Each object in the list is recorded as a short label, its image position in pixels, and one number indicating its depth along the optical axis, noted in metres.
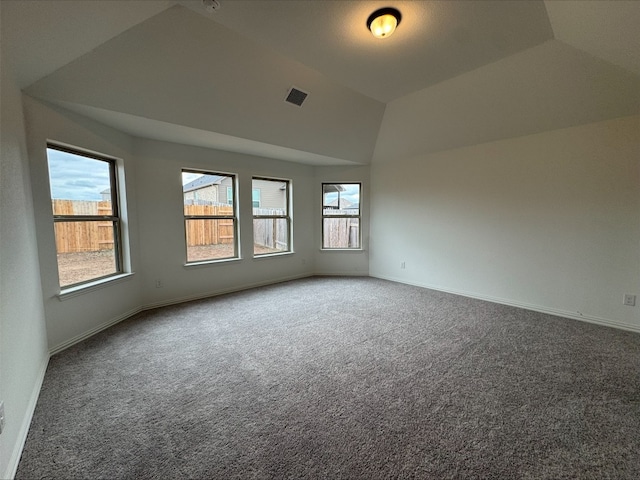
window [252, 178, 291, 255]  4.77
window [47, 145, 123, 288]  2.57
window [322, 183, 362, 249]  5.48
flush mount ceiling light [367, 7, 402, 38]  2.01
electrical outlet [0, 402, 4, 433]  1.23
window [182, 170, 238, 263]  3.96
